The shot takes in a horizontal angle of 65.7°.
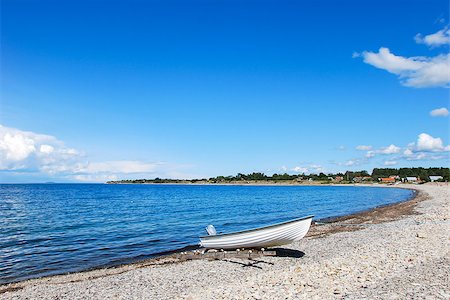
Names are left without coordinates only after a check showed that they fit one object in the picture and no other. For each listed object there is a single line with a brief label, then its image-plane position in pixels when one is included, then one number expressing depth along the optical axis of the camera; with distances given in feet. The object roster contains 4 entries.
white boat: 49.37
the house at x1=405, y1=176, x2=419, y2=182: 602.44
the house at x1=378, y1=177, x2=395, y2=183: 620.16
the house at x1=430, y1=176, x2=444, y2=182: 563.57
